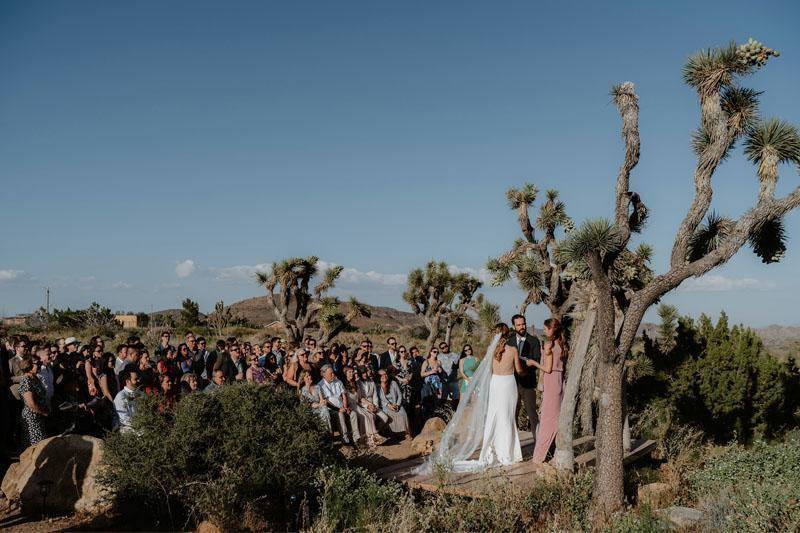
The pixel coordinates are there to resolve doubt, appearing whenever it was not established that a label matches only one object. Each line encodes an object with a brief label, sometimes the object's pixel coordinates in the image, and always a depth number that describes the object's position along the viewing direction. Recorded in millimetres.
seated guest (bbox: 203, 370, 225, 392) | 10094
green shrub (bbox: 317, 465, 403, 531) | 6500
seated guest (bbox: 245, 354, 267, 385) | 11268
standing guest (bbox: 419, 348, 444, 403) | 13539
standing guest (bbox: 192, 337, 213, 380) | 12561
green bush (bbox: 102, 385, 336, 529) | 6793
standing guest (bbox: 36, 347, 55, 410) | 10117
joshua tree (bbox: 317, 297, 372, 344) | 19516
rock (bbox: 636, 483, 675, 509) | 8344
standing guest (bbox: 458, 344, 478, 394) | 13383
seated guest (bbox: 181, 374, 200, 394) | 10227
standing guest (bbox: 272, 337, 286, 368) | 13581
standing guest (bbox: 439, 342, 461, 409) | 14002
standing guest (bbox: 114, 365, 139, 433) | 9125
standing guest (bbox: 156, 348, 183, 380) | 9877
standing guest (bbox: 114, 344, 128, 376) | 10992
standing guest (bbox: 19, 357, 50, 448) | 8625
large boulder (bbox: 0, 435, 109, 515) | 7371
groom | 9469
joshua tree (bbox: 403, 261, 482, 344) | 24703
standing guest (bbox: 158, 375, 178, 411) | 9170
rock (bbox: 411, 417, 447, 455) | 10816
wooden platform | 7523
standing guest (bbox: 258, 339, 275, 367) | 12664
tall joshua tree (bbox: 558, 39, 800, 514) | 7000
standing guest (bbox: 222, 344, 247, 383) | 12374
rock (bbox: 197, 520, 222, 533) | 6617
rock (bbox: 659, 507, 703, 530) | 7188
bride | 8969
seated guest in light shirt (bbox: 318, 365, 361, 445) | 11344
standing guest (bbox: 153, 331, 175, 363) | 12506
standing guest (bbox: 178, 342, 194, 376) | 12257
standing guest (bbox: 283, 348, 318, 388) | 11766
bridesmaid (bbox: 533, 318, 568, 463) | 8836
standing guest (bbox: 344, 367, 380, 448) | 11617
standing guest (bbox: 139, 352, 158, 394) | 9391
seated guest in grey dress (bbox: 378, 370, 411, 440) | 12297
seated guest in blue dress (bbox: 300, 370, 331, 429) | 10922
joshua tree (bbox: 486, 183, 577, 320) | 12492
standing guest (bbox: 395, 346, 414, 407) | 13727
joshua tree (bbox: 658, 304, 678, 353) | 14523
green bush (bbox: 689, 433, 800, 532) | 6512
